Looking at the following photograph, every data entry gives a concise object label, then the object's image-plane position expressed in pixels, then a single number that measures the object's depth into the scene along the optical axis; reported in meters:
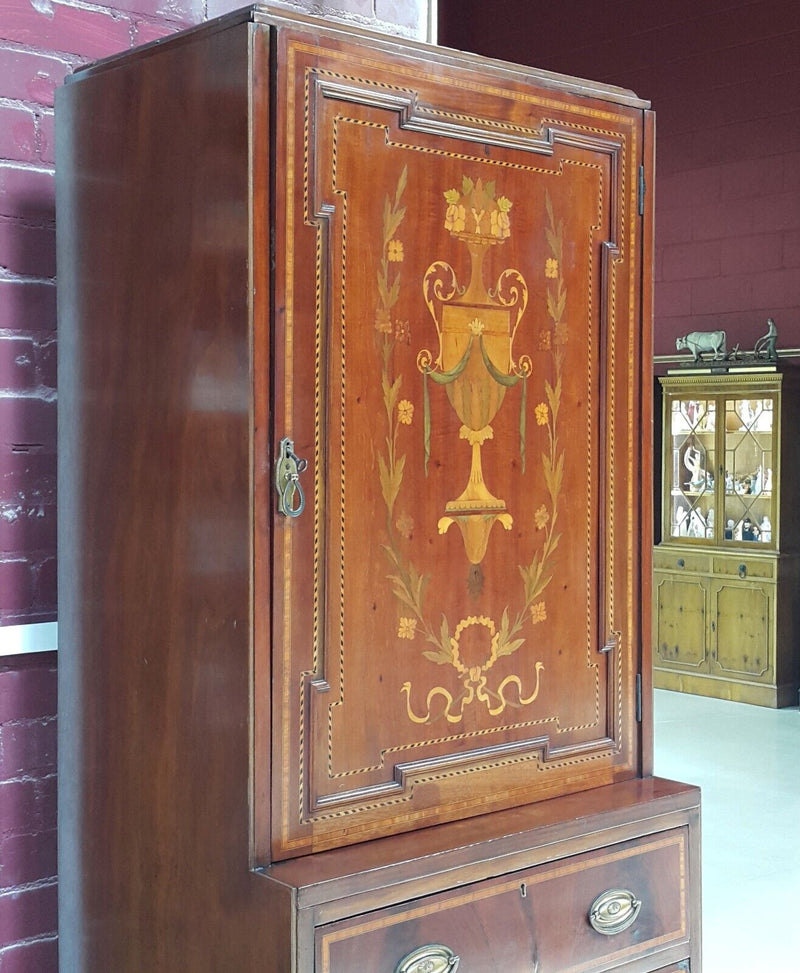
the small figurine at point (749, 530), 8.05
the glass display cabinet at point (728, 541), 7.90
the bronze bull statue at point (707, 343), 8.14
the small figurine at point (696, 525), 8.35
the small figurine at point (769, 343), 7.96
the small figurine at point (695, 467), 8.39
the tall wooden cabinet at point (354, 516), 1.70
